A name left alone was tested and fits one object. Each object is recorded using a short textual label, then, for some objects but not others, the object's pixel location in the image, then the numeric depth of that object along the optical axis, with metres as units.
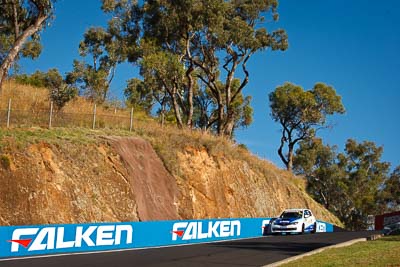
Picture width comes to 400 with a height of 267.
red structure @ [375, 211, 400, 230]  61.92
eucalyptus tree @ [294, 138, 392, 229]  80.19
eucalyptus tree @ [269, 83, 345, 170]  65.12
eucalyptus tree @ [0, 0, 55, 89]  27.72
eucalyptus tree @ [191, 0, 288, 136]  42.84
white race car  33.62
